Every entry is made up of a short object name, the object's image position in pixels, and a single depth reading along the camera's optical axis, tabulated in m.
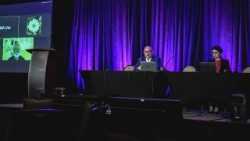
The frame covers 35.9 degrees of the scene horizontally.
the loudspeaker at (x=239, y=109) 4.62
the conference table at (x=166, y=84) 5.55
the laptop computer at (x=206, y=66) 6.04
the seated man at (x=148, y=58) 7.53
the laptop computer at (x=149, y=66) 6.66
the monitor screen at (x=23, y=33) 8.41
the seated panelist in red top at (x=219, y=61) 6.74
